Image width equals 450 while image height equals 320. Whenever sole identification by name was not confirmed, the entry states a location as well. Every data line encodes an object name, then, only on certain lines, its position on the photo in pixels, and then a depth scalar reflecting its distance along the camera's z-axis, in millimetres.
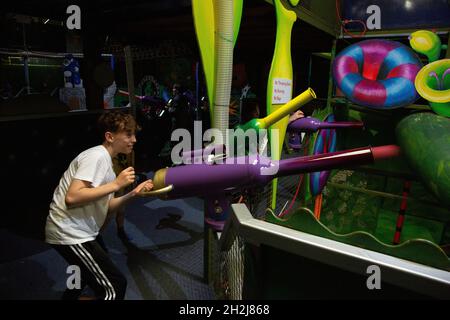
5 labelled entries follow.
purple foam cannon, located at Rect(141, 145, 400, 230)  828
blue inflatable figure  8406
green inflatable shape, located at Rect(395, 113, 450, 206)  1618
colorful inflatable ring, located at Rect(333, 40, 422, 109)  2402
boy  1522
